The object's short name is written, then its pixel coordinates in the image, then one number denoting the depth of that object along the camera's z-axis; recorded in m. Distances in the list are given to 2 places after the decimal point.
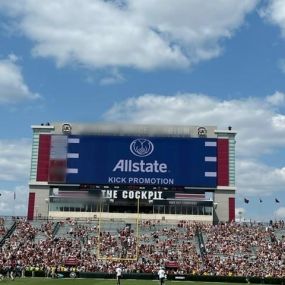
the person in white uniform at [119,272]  44.69
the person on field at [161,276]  42.12
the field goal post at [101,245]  64.69
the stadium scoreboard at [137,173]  77.81
